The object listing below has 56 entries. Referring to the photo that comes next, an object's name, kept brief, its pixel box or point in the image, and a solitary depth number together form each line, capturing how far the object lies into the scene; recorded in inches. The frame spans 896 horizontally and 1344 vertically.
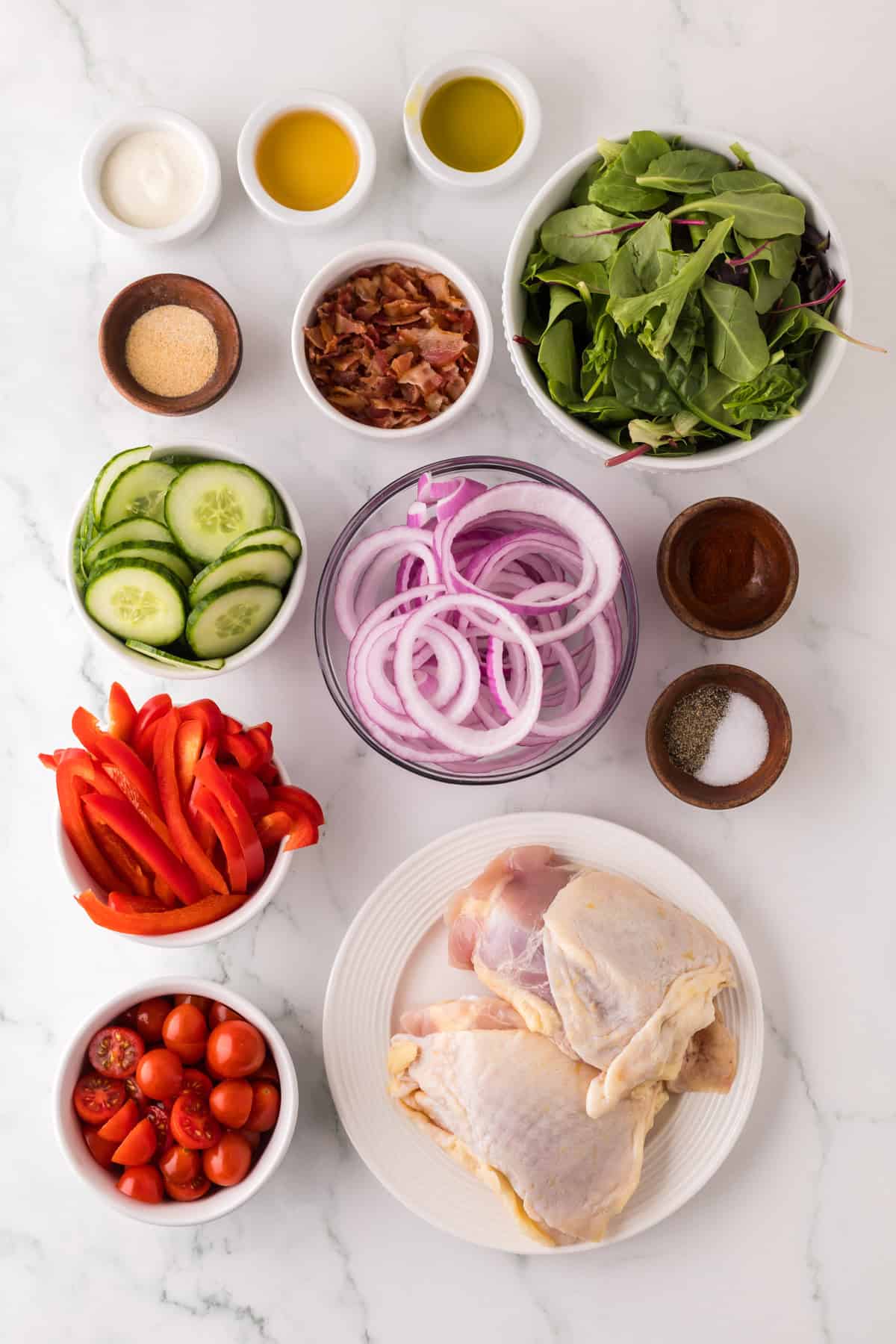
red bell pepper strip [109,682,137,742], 36.6
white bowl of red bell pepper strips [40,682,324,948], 35.7
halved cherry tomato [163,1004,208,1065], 36.6
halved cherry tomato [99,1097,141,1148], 36.3
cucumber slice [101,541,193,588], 36.1
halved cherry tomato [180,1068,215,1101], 36.5
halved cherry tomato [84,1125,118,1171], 36.5
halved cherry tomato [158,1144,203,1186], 36.2
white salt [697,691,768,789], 37.6
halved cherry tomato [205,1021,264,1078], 36.3
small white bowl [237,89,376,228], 38.1
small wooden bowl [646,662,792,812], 37.3
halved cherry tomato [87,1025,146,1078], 36.7
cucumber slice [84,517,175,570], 36.3
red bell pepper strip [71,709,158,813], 35.9
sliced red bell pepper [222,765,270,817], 36.1
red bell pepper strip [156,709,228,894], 36.0
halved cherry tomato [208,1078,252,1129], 36.2
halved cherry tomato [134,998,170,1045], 37.0
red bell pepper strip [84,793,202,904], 35.6
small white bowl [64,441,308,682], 36.4
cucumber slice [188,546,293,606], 35.9
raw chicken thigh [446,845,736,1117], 35.8
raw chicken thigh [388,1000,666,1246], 36.1
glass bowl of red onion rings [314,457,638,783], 36.1
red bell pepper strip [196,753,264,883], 35.5
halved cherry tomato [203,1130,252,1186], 36.1
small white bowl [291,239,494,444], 37.4
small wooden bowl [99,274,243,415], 37.7
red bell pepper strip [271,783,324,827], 36.8
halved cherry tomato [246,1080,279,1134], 36.6
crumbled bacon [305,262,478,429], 37.6
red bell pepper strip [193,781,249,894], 35.5
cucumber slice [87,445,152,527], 36.8
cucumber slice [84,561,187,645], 35.8
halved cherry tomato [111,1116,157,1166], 36.1
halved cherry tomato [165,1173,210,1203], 36.3
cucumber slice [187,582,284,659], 35.9
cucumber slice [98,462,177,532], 36.7
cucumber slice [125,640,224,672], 36.2
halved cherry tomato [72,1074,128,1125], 36.5
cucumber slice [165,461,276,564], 36.5
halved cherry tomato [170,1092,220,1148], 36.1
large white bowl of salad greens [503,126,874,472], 34.4
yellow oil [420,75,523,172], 38.4
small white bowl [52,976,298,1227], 36.1
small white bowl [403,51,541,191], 37.9
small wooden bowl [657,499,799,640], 37.2
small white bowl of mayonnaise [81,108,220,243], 38.4
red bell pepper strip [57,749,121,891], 36.0
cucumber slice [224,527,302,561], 36.2
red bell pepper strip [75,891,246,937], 35.7
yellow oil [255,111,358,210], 38.6
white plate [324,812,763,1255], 37.2
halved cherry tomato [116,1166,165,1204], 36.2
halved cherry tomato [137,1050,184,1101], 36.3
